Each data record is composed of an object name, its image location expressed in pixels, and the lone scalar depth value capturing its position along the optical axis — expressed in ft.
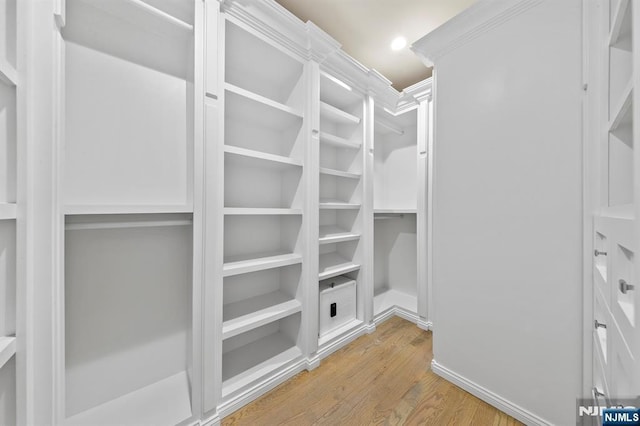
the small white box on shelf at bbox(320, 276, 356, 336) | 6.06
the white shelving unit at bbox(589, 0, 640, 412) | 1.71
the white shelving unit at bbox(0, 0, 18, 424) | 2.10
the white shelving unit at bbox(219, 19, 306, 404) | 4.62
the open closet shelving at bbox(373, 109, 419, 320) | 8.58
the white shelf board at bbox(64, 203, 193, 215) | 2.91
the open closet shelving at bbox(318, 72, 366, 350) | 6.11
